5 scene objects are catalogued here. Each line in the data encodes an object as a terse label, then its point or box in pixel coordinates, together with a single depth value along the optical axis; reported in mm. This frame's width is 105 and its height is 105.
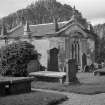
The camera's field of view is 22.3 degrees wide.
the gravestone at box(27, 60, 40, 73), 20547
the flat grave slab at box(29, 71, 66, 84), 17344
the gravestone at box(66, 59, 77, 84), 16469
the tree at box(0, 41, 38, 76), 20375
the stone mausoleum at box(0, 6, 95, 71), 33562
